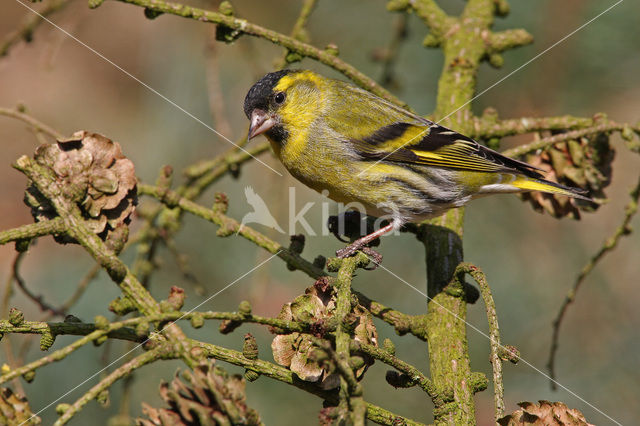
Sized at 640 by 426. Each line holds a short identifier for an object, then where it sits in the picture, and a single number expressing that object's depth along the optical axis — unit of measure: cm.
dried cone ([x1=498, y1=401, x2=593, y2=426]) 387
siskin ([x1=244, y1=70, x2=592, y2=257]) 397
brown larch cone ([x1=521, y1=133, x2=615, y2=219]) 395
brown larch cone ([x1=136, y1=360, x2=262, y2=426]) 365
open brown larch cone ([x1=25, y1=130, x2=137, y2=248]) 389
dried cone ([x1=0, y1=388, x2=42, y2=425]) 386
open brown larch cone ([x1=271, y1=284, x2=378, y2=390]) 387
